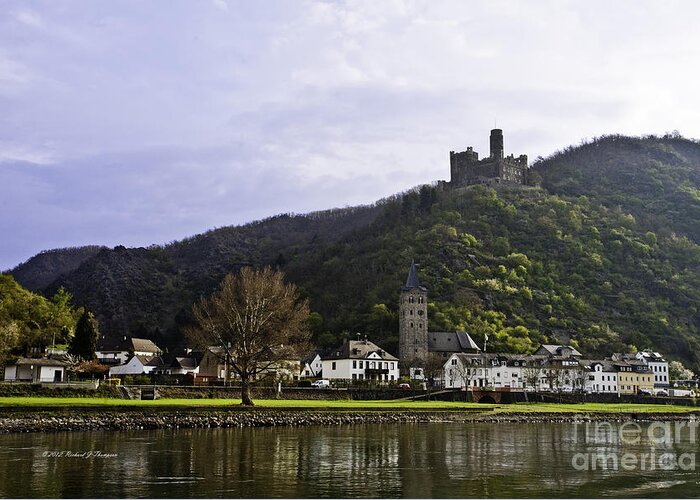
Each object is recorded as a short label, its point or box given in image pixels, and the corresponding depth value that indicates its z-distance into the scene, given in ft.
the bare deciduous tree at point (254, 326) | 212.02
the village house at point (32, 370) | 245.04
